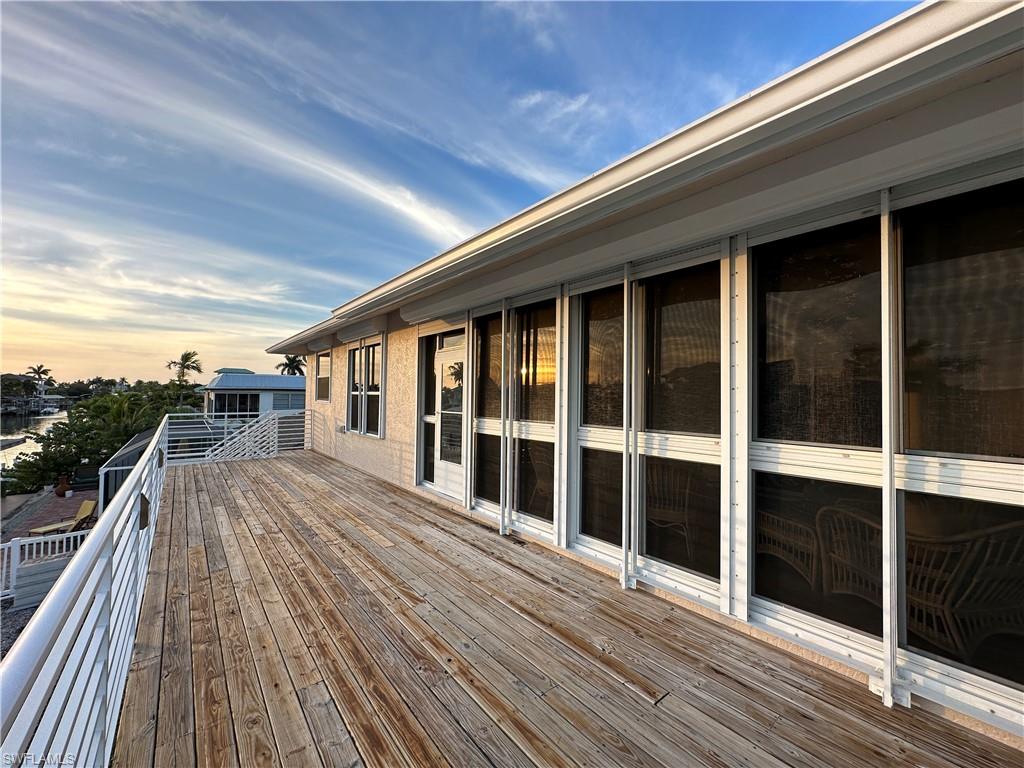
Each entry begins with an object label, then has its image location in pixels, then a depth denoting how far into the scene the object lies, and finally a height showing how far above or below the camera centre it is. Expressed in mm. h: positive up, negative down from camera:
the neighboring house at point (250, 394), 19781 -188
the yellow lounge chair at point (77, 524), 9248 -3137
